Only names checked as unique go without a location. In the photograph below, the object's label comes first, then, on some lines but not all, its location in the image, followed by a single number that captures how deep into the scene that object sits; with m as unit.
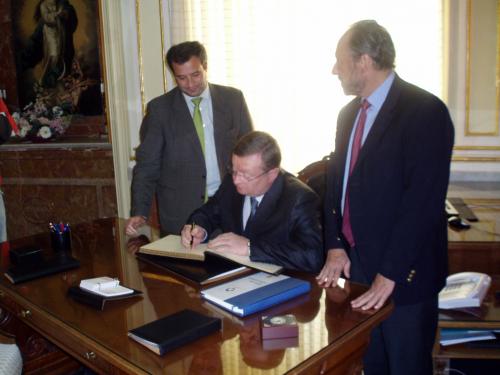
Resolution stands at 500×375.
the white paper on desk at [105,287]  1.81
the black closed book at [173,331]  1.40
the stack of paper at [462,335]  2.46
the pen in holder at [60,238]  2.45
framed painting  5.10
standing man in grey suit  2.98
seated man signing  2.07
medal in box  1.44
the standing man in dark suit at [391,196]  1.82
